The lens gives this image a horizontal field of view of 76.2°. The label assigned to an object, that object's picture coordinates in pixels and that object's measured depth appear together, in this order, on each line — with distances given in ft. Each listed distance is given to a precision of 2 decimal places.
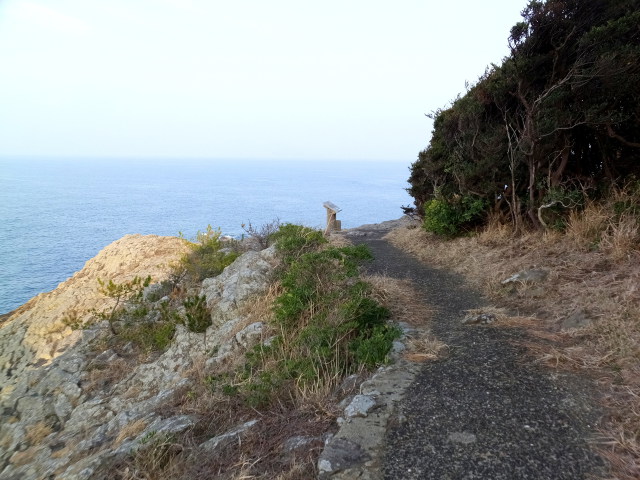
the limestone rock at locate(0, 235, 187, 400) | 32.01
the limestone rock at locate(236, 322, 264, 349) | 18.83
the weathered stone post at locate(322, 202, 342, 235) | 49.90
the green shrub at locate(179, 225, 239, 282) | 33.68
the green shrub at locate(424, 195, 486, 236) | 31.81
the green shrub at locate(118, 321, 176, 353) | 26.14
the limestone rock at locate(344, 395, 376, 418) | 10.72
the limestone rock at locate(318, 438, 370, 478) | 8.88
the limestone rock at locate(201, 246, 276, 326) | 24.38
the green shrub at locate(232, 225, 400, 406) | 13.51
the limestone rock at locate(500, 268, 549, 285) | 19.23
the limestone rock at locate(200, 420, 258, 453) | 11.10
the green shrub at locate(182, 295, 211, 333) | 24.90
